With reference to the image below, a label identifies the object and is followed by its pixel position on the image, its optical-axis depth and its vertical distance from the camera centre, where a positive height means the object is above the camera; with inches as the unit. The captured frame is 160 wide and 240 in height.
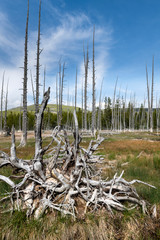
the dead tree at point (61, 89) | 1175.2 +288.4
